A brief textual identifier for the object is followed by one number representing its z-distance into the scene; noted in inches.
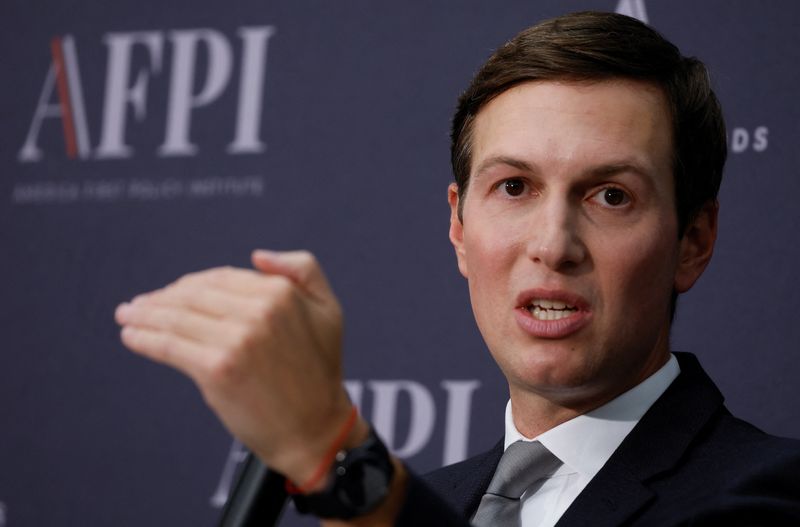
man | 216.0
